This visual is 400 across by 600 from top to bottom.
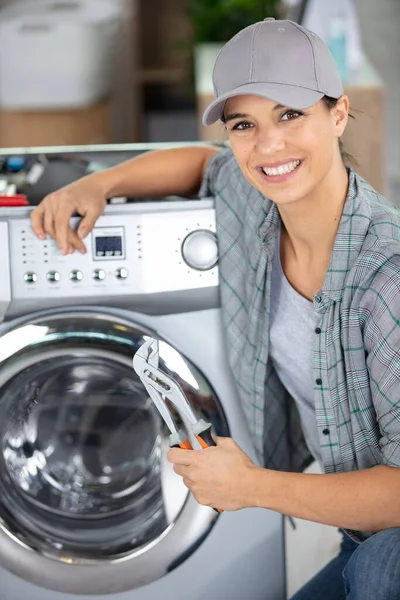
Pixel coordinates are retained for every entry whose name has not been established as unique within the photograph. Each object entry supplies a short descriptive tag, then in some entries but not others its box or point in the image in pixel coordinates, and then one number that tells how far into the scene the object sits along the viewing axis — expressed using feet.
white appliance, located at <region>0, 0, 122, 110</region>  13.04
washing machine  6.63
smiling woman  5.78
